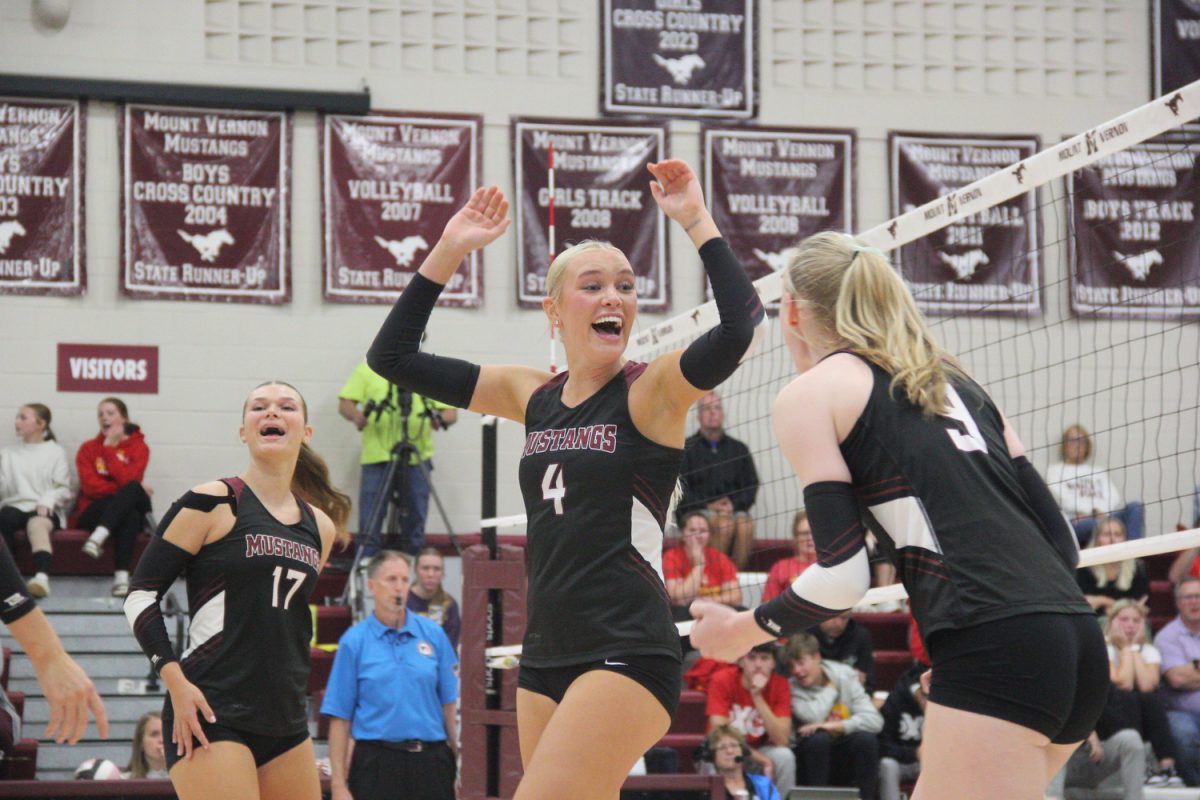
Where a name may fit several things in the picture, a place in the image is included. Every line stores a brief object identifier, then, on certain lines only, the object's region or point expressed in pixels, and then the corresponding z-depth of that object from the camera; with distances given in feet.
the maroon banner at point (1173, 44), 48.67
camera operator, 40.65
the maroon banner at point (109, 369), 42.37
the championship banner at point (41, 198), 42.37
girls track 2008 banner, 45.16
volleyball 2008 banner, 46.34
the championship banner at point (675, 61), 46.19
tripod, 40.22
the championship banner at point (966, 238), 45.80
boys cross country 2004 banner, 43.14
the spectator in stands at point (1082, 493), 41.42
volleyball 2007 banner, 44.11
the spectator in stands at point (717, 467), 41.57
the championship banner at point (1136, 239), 46.83
